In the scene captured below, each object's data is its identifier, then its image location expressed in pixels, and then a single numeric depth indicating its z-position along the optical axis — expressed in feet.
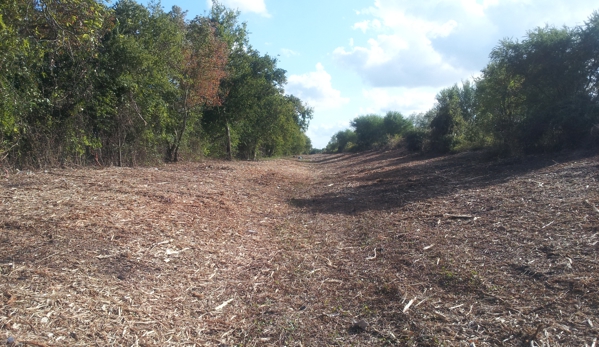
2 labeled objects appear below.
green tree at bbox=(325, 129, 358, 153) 250.16
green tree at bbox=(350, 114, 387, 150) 196.48
